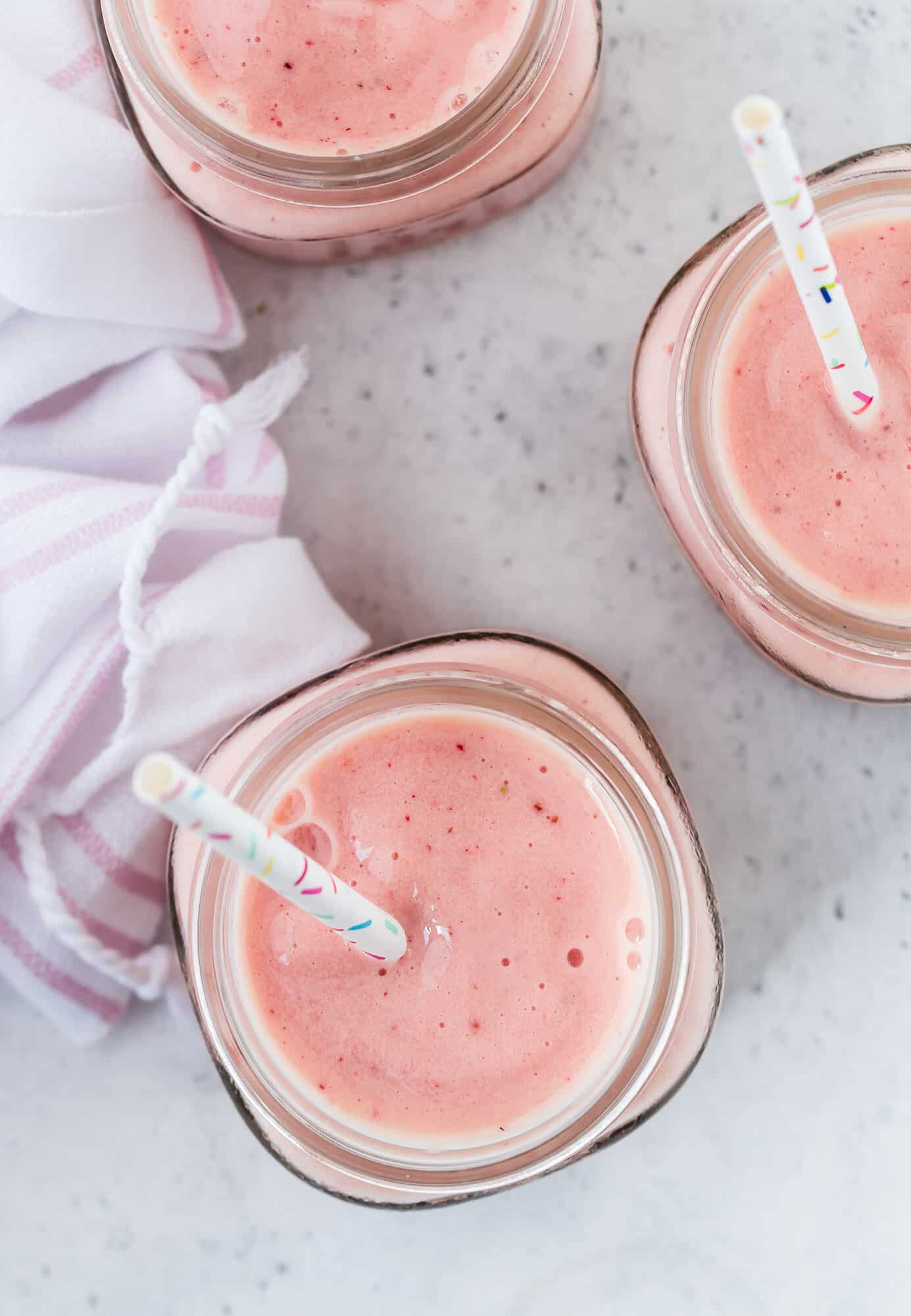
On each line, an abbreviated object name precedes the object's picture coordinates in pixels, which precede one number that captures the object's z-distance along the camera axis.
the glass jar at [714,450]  0.49
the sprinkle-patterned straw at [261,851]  0.42
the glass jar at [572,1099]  0.49
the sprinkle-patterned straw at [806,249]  0.43
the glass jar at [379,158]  0.50
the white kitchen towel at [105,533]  0.51
